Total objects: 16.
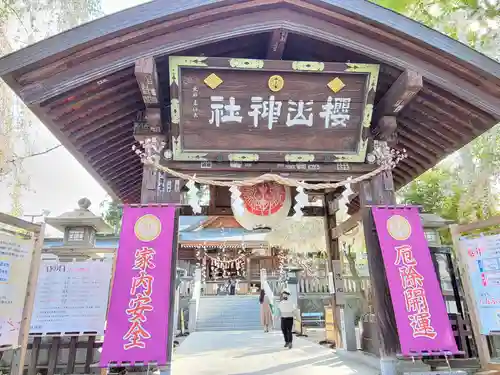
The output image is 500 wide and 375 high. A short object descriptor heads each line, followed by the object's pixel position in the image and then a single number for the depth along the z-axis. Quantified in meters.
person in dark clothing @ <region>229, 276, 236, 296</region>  21.77
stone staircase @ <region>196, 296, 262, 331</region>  16.20
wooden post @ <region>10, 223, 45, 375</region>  3.52
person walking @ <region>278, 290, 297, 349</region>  9.50
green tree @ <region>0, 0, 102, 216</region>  7.02
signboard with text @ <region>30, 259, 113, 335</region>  5.00
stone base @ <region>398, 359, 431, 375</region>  4.55
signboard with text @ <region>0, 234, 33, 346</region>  3.35
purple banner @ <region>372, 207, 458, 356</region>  4.51
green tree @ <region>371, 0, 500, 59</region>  6.60
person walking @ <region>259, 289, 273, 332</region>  15.05
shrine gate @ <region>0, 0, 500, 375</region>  4.27
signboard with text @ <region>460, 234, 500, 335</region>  4.16
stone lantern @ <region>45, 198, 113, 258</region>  6.45
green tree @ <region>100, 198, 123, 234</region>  31.39
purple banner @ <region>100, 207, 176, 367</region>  4.16
